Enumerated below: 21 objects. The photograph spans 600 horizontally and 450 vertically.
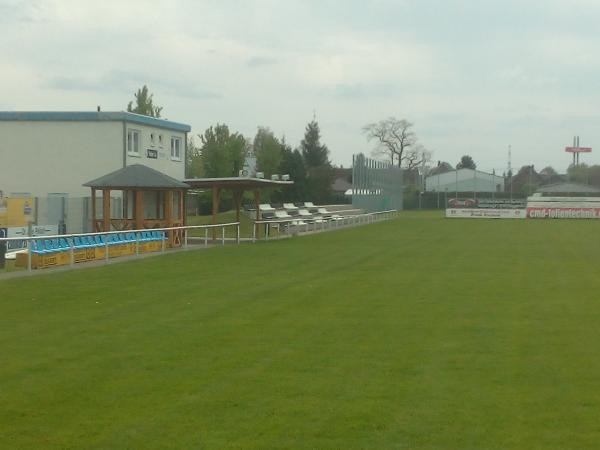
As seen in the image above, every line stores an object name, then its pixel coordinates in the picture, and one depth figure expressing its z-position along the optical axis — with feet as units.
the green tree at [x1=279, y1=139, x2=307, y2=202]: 287.48
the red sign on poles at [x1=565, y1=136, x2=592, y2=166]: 501.15
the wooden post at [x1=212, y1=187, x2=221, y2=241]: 129.22
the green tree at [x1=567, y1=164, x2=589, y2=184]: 401.08
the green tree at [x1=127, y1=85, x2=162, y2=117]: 263.70
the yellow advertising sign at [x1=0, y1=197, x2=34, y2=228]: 94.73
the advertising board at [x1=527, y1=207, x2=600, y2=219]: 251.19
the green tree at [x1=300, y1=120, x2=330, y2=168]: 388.98
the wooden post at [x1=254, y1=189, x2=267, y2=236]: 138.82
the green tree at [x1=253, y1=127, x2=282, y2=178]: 289.53
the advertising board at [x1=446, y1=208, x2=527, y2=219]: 245.65
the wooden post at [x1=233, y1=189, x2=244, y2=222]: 137.39
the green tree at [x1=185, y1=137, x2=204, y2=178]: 296.26
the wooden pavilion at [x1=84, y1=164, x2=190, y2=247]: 109.29
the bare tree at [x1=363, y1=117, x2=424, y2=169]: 429.79
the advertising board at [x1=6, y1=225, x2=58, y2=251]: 101.04
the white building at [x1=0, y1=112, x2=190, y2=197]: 129.70
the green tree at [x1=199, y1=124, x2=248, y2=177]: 245.65
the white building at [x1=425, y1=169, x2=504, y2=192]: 391.55
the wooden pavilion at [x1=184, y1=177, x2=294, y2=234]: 124.67
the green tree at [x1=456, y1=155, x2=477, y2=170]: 589.32
